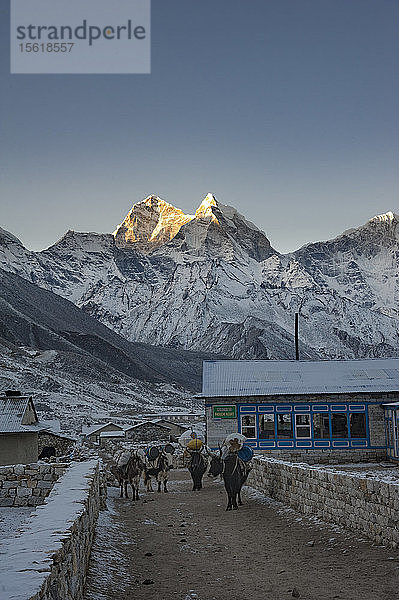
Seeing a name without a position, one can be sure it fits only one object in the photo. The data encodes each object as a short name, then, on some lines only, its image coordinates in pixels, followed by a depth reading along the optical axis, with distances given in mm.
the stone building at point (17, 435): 26594
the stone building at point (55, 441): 40438
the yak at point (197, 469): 20531
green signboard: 29297
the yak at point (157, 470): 20938
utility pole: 47506
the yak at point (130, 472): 18406
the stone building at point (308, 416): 28875
